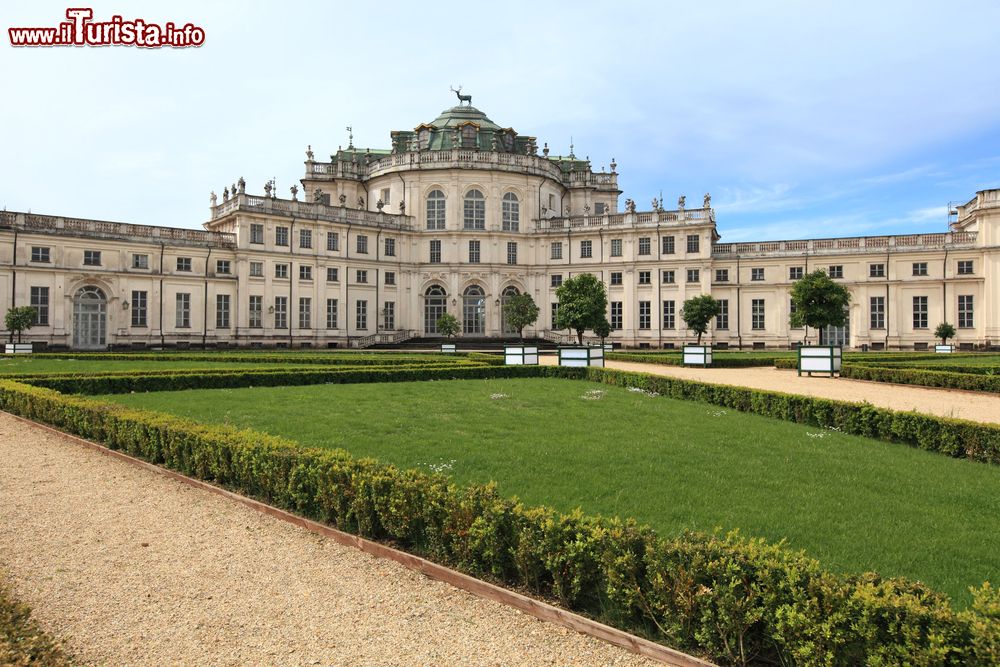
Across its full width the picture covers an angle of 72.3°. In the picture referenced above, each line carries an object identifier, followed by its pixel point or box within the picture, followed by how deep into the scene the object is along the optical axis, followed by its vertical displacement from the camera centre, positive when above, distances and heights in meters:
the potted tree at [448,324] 53.41 +0.71
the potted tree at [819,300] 38.34 +1.81
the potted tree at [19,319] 39.28 +0.88
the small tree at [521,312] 53.44 +1.66
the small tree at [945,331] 49.09 +0.06
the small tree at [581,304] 44.00 +1.90
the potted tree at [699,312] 49.42 +1.51
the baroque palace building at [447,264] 46.28 +5.31
